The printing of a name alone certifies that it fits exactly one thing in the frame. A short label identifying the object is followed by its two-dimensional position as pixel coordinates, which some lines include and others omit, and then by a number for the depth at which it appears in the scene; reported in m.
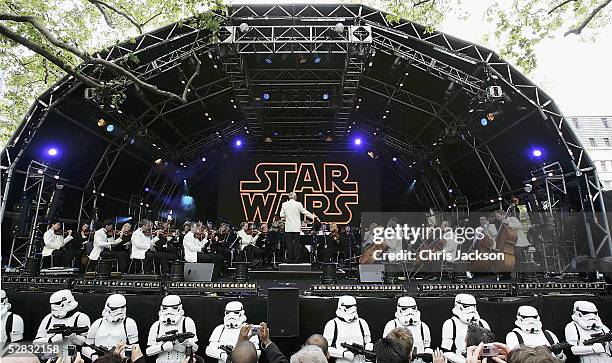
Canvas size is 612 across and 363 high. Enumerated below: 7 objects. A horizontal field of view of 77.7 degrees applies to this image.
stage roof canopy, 10.73
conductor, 9.84
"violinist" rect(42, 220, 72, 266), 10.23
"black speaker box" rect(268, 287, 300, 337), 5.72
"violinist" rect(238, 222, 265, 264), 11.43
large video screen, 19.39
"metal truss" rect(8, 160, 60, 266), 10.52
